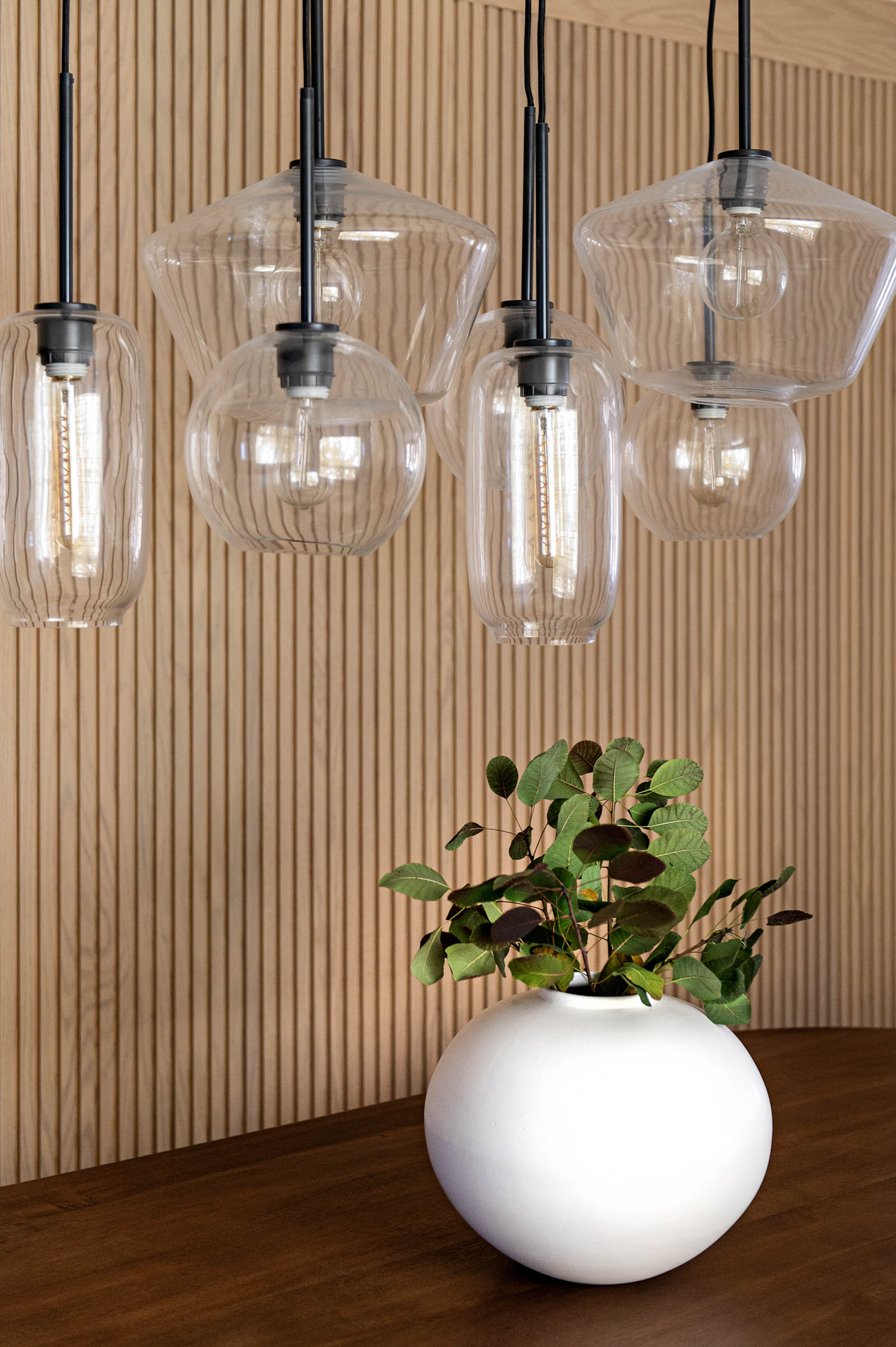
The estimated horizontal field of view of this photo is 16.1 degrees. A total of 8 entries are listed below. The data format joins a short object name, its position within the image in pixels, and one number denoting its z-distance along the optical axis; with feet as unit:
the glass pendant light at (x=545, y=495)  8.59
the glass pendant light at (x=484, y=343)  10.01
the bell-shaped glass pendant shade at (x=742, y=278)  8.63
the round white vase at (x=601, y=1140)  9.64
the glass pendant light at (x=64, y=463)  8.28
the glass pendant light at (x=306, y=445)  8.07
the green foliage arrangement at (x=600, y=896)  9.66
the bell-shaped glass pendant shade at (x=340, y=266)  9.10
